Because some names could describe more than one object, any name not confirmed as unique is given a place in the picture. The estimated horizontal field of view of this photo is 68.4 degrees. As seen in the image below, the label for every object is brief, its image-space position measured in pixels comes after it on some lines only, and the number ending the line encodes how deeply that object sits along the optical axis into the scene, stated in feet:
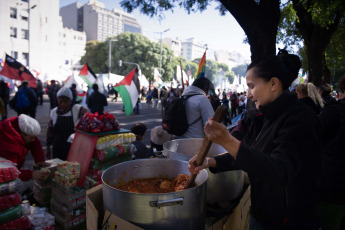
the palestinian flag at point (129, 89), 26.55
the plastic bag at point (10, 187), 7.91
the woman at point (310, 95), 13.41
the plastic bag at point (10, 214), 7.97
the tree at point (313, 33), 28.77
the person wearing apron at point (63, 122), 13.85
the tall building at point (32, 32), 123.85
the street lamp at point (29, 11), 134.00
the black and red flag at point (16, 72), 31.37
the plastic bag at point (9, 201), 7.94
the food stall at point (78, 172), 10.62
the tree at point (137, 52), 143.33
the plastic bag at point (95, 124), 10.98
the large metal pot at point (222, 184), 6.12
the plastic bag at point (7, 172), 7.80
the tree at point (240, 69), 532.32
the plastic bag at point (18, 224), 8.13
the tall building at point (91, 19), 329.72
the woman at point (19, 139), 9.12
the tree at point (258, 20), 16.06
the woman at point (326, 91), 17.35
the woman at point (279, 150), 3.69
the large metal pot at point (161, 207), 4.13
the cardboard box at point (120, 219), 4.29
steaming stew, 5.70
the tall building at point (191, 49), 571.56
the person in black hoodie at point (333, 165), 6.94
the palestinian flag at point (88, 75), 38.91
